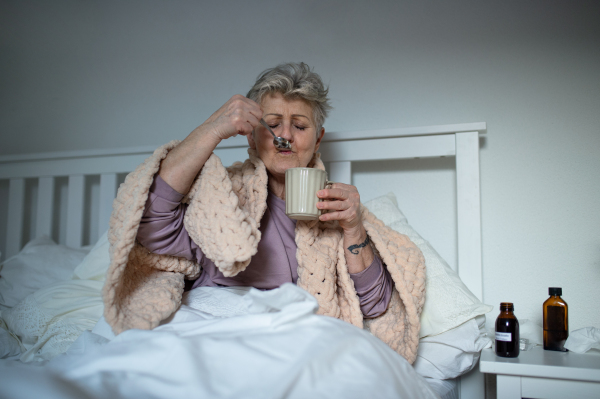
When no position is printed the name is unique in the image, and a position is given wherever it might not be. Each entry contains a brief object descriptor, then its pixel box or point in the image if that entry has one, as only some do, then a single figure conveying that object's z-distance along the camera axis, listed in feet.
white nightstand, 2.88
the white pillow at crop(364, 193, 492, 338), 3.47
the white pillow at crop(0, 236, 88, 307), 4.40
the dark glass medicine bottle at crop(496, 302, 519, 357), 3.31
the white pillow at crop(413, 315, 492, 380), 3.38
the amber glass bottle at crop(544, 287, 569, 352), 3.58
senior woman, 2.88
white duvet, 1.57
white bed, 2.80
